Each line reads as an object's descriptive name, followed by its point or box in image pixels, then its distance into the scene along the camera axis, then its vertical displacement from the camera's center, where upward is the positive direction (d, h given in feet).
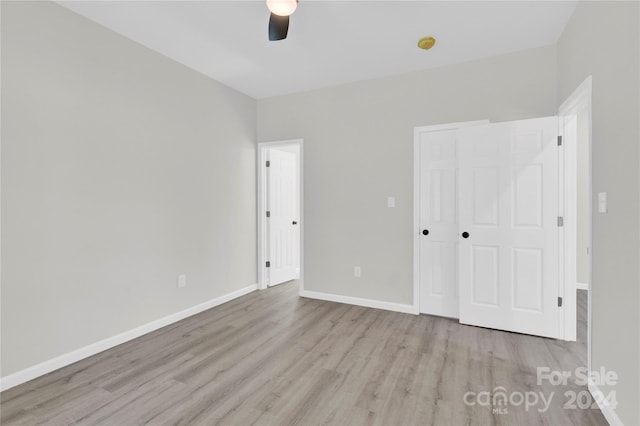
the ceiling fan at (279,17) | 6.67 +4.37
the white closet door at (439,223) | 11.03 -0.39
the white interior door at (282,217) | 15.21 -0.26
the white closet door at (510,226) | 9.36 -0.45
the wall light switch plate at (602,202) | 6.05 +0.20
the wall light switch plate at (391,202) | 11.88 +0.39
